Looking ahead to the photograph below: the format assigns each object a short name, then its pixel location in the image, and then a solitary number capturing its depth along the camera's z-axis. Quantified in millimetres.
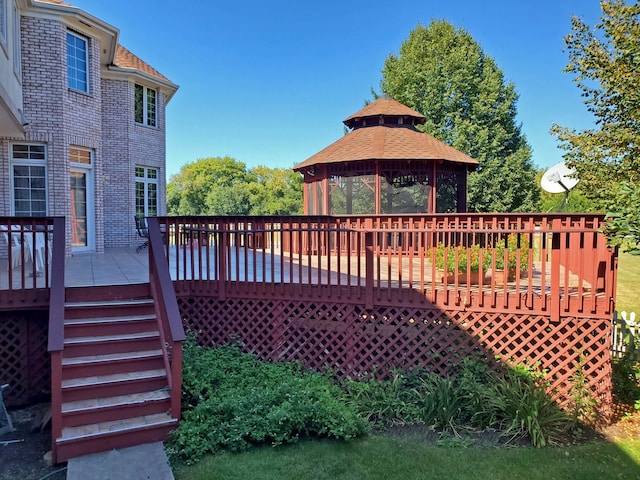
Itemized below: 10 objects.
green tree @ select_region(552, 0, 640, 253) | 7414
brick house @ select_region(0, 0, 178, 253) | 8742
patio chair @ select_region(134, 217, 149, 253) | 10750
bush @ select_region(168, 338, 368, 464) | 3822
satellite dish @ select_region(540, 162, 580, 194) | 10156
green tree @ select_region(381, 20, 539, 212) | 21984
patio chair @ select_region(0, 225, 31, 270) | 7314
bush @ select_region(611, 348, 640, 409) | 5008
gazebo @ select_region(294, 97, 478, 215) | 11312
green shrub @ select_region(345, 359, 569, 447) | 4137
